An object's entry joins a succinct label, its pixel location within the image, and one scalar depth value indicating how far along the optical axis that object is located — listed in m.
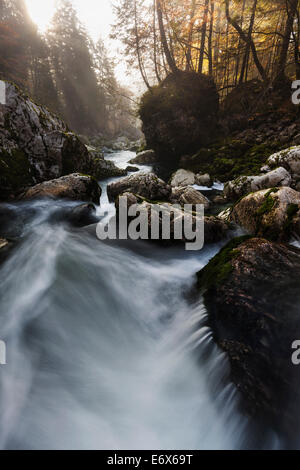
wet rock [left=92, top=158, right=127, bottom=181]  9.64
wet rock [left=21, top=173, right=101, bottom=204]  5.59
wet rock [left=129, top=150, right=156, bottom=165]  15.18
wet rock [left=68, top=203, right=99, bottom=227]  5.02
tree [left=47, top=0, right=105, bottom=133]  32.47
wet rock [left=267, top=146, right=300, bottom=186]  5.94
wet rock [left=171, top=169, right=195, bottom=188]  9.41
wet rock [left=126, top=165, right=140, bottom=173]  12.55
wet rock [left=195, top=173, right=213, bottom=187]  8.94
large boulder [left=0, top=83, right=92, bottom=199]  5.43
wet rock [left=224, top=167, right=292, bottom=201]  5.38
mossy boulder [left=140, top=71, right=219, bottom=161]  12.00
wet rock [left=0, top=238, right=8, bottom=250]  3.65
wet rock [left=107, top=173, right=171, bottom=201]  6.07
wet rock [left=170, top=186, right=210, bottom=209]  6.00
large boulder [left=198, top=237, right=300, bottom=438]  1.59
